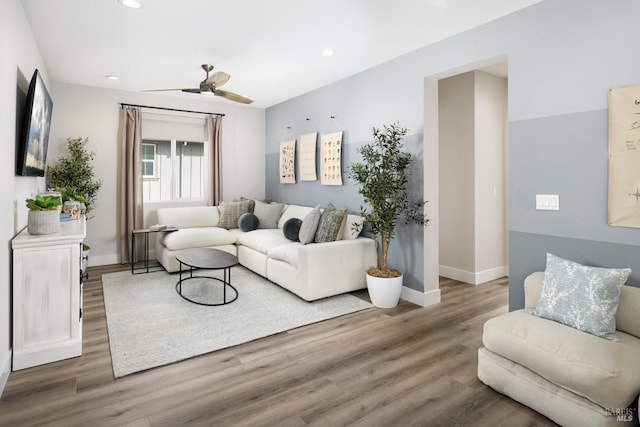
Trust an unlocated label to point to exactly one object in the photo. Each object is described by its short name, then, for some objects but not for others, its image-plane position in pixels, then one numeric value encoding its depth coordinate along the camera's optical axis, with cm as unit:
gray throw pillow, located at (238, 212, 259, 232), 559
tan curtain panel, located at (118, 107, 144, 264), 551
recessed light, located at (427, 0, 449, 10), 278
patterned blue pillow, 202
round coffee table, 377
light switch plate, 269
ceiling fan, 380
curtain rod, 551
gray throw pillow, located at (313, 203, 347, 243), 423
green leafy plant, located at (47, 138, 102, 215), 491
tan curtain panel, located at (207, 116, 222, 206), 627
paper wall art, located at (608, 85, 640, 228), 227
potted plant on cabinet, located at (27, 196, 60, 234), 263
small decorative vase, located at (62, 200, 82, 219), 375
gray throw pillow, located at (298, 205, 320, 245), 434
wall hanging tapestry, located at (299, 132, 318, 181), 542
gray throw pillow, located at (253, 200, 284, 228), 571
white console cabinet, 247
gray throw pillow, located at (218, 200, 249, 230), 591
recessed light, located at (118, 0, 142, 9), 278
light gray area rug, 277
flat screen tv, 275
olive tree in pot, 369
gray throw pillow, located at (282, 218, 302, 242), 466
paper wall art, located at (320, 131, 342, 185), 486
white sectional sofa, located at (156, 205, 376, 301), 386
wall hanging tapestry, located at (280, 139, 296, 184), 594
